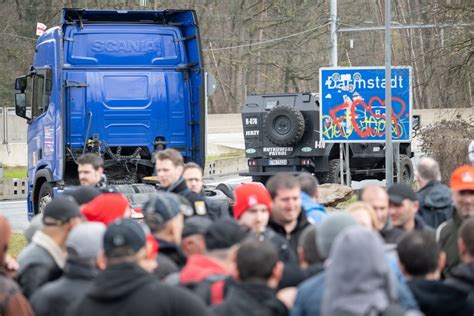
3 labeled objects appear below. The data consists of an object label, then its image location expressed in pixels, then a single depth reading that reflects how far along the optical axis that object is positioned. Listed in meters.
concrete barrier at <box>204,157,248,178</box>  50.69
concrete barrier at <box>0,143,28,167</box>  51.42
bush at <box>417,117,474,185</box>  31.29
